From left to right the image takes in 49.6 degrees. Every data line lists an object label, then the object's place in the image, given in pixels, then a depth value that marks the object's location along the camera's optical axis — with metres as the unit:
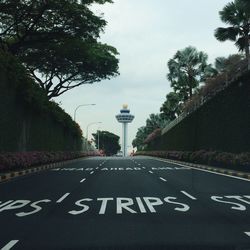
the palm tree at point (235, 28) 17.29
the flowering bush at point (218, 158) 13.75
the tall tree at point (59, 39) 17.04
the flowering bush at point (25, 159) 13.31
